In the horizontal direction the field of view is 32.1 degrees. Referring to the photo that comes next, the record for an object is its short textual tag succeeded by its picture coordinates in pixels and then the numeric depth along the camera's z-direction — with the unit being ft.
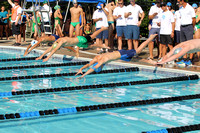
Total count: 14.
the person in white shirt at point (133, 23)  35.30
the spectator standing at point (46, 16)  46.98
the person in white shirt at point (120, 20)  36.78
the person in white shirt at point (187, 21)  30.89
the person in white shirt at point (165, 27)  32.48
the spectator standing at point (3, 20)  55.62
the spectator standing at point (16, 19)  45.44
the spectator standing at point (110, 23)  39.17
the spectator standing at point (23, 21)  50.96
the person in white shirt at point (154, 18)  33.50
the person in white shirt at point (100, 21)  39.55
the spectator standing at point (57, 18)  45.61
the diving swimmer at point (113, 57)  22.21
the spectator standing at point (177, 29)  33.47
